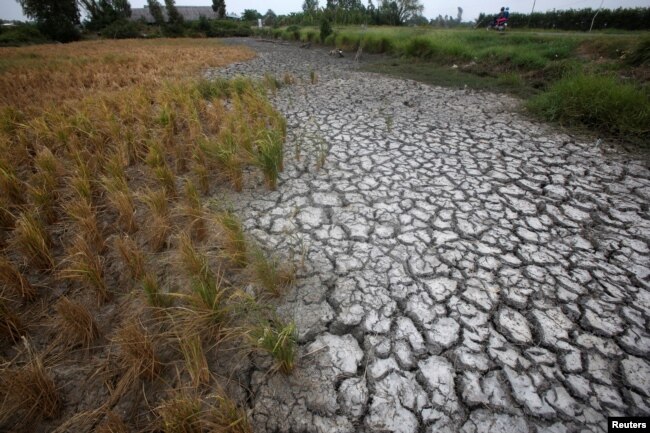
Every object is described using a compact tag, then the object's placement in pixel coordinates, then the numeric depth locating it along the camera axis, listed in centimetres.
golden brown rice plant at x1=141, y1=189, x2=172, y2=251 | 225
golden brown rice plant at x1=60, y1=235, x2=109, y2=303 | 183
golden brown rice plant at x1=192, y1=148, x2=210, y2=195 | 288
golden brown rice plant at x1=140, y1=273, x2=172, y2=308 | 164
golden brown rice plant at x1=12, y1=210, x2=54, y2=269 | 203
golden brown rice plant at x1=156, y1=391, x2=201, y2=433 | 114
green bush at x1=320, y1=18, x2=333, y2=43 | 1586
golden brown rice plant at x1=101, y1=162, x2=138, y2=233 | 243
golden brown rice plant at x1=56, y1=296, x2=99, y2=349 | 157
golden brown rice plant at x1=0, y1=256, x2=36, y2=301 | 181
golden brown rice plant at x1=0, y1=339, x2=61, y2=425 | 128
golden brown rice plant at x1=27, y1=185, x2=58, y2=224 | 249
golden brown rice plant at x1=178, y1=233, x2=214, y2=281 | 185
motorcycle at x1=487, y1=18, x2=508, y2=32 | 1452
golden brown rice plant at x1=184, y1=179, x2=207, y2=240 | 234
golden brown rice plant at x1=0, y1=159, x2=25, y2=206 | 261
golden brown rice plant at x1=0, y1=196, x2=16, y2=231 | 239
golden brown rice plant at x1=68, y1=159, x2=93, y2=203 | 262
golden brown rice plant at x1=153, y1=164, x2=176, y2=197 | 276
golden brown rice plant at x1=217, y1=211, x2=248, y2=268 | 204
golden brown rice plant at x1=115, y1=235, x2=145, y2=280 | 196
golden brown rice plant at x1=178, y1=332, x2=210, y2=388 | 137
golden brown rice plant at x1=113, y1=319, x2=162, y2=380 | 142
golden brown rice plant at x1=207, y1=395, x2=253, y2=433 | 115
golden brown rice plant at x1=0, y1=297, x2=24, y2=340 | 162
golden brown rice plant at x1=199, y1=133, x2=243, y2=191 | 299
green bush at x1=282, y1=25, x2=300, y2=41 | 2082
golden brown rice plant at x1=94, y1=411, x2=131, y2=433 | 116
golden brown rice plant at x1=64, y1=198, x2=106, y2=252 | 221
